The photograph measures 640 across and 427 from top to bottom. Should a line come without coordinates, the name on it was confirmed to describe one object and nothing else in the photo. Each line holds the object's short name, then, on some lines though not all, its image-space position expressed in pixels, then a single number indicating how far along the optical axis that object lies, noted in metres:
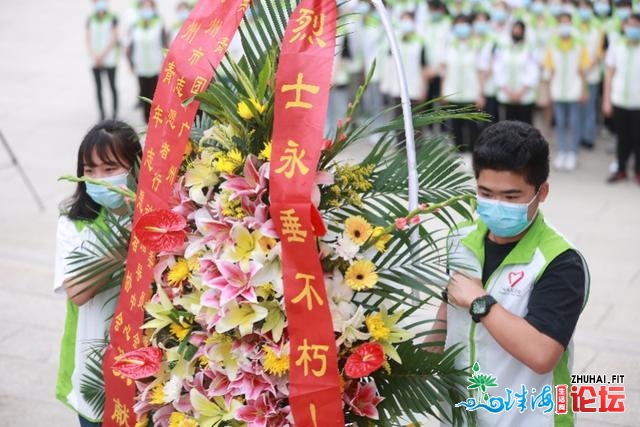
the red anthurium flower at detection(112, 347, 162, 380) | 3.12
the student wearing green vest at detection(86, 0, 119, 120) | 12.78
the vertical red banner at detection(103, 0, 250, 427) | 3.25
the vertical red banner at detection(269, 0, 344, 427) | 2.85
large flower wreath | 2.94
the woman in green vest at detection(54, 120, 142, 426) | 3.95
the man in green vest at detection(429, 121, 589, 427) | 3.12
